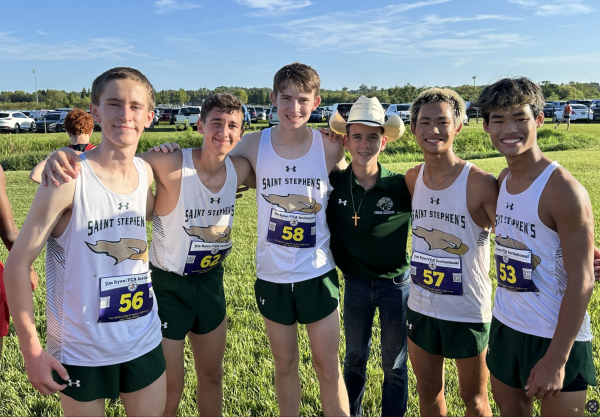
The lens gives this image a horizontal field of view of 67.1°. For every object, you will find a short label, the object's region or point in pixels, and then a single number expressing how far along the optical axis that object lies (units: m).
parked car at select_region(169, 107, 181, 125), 39.97
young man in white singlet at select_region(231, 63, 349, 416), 3.00
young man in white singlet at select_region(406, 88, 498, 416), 2.77
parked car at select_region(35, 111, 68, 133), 35.69
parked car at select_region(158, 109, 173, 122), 40.94
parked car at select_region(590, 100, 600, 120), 34.84
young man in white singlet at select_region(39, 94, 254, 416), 2.91
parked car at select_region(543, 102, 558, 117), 37.00
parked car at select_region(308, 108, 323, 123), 36.78
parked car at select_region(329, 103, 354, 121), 30.21
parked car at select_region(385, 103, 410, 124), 32.84
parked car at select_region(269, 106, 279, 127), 32.66
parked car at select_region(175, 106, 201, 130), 37.04
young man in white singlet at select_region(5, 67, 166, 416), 2.06
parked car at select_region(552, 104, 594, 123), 34.59
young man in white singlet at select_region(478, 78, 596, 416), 2.18
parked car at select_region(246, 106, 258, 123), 41.17
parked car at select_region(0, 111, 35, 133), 33.89
